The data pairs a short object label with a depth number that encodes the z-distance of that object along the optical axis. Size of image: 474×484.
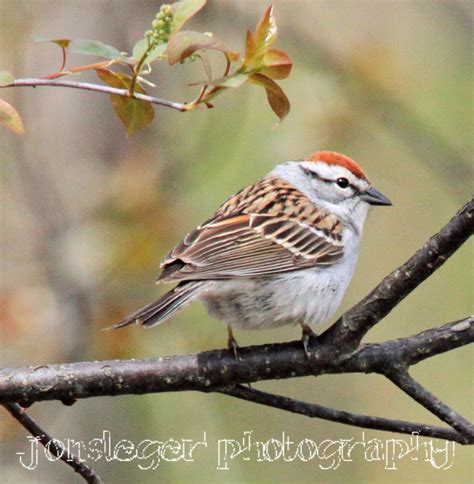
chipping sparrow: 6.68
